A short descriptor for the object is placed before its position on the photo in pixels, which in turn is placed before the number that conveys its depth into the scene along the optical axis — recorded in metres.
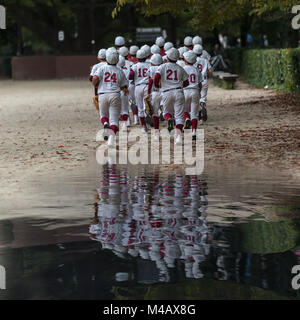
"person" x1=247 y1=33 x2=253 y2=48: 66.22
